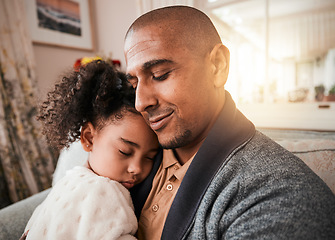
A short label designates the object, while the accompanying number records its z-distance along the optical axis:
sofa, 0.90
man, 0.54
